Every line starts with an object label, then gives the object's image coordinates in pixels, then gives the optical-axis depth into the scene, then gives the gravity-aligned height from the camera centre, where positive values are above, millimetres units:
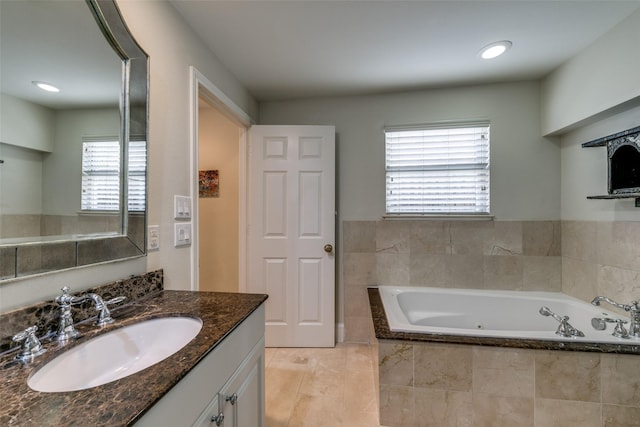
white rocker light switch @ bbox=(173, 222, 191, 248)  1397 -114
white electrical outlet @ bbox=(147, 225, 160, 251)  1224 -119
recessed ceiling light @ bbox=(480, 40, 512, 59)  1708 +1119
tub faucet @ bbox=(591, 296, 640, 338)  1400 -561
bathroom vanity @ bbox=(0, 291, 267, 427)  507 -386
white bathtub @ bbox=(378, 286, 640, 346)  1990 -770
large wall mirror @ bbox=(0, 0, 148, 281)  767 +272
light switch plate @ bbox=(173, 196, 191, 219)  1395 +36
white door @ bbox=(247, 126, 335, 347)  2326 -156
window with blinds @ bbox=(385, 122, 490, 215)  2318 +408
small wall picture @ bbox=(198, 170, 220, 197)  2742 +322
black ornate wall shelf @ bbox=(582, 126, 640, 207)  1508 +317
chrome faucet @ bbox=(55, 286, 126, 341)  789 -318
